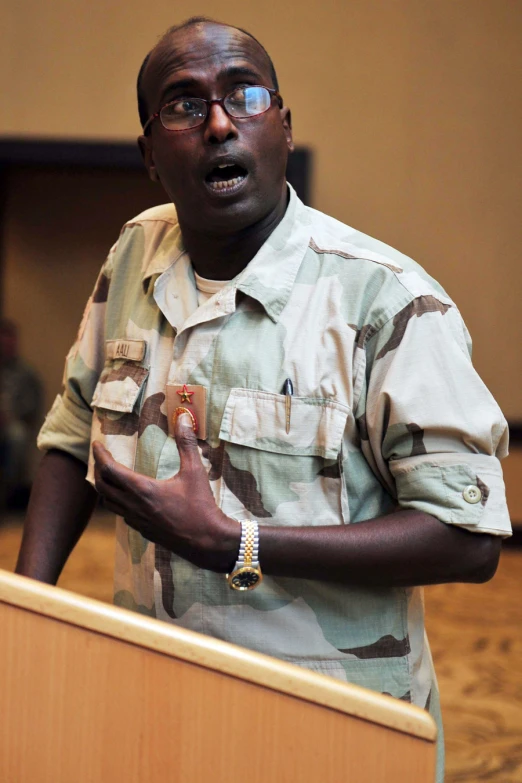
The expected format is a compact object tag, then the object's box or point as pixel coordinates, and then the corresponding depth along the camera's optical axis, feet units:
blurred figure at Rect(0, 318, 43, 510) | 46.00
